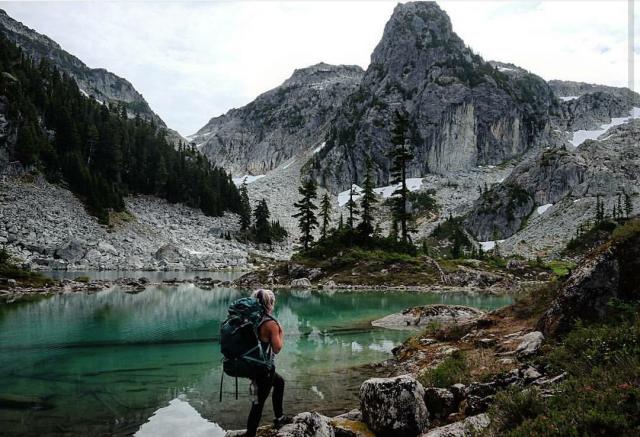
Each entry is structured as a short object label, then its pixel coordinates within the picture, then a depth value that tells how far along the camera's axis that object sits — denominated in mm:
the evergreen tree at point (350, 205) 61078
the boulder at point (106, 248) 68594
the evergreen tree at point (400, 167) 52156
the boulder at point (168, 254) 75438
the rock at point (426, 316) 22109
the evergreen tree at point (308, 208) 67062
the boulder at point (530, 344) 9790
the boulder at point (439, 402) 7943
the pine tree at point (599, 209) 88400
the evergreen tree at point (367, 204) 50656
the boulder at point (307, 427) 6439
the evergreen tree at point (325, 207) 72744
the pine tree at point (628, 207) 90538
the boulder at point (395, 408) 7391
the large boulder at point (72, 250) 60756
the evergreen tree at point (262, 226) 106556
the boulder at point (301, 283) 43031
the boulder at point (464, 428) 6313
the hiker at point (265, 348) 6551
